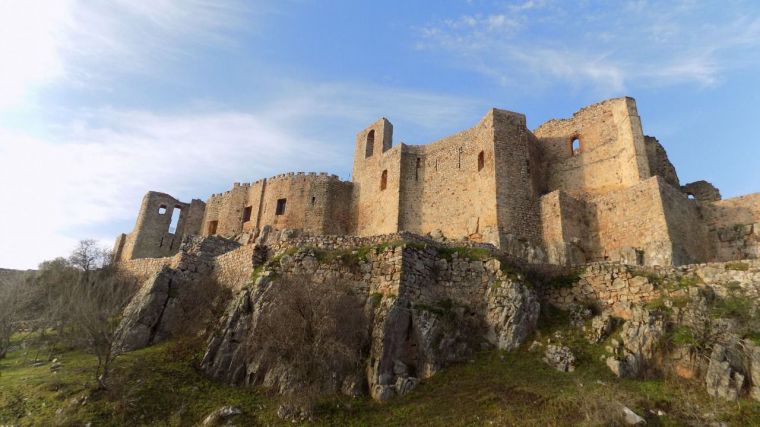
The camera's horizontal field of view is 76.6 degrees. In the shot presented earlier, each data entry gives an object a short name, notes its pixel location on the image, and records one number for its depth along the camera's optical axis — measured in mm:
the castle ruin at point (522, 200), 28750
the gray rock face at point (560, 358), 17734
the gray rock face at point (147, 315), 22203
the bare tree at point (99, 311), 18656
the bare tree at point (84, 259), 37000
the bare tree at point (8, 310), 25378
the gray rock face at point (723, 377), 15039
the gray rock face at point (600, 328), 18906
